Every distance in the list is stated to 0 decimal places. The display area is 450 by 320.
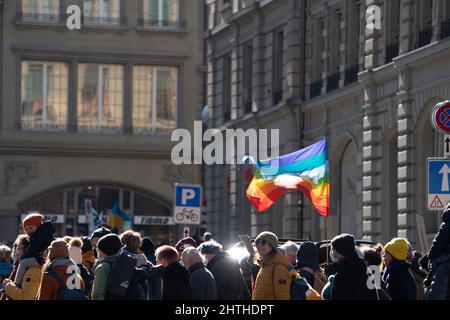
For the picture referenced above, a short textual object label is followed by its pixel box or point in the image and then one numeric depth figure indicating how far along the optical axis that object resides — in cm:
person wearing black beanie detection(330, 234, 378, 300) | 1482
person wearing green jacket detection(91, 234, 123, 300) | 1537
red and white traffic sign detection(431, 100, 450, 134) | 2211
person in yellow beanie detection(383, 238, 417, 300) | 1700
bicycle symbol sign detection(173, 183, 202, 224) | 3142
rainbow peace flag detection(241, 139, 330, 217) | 2433
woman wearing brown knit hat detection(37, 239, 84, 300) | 1525
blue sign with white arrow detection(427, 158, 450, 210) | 2097
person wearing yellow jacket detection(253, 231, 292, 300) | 1566
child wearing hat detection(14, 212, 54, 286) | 1716
